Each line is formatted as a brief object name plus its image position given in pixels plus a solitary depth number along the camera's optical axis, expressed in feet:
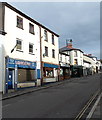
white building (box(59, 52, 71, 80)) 67.71
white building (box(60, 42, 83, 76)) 92.94
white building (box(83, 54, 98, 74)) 122.44
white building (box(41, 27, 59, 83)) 49.71
